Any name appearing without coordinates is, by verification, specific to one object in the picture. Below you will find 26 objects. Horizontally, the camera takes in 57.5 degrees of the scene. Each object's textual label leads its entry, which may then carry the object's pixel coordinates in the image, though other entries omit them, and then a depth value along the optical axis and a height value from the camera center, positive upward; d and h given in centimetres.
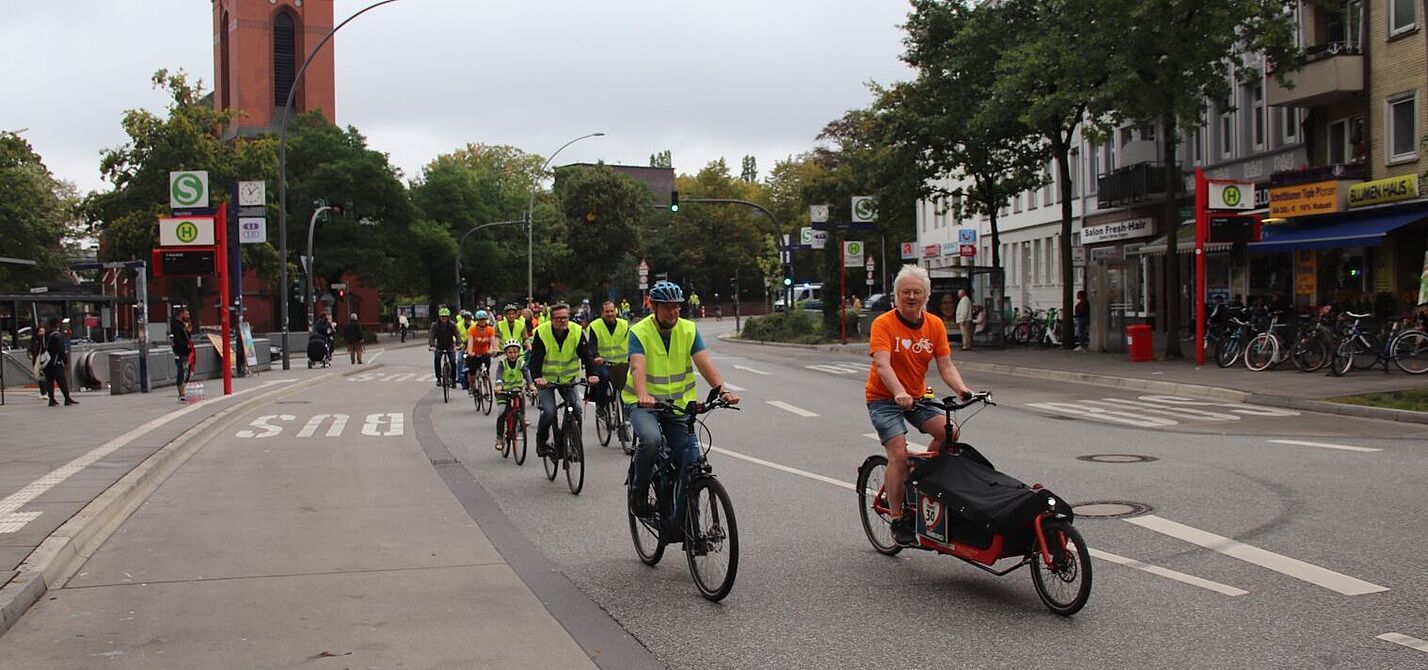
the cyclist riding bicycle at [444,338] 2459 -44
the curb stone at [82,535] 705 -147
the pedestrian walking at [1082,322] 3491 -61
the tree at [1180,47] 2567 +502
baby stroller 3978 -99
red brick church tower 7394 +1530
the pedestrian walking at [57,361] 2322 -67
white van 10538 +114
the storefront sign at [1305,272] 3044 +51
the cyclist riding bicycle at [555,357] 1196 -42
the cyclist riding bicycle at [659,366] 775 -34
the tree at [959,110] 3441 +531
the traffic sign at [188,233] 2444 +166
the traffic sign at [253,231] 3108 +211
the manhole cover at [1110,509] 916 -151
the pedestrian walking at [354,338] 4119 -68
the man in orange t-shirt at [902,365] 728 -35
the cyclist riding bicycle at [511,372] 1423 -65
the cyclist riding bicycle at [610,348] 1389 -40
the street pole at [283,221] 3407 +270
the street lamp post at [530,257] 7069 +313
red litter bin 2775 -96
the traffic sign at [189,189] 2617 +265
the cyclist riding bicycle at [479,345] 2070 -50
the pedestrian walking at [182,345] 2394 -46
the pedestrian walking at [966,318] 3788 -46
